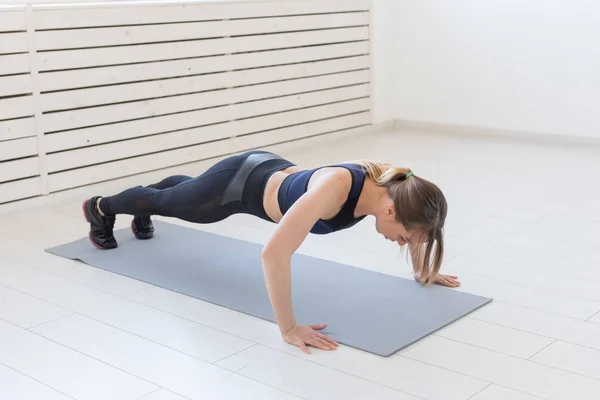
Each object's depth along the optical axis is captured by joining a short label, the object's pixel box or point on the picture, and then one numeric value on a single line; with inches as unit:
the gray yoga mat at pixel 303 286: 102.3
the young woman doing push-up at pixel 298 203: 94.0
